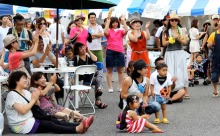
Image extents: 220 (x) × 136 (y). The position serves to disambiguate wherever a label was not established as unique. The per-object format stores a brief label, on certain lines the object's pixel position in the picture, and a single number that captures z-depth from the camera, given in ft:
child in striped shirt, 28.50
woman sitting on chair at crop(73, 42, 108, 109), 38.06
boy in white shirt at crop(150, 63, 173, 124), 33.63
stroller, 54.21
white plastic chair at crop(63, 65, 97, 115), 34.01
